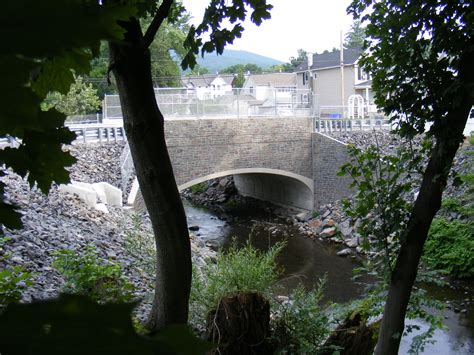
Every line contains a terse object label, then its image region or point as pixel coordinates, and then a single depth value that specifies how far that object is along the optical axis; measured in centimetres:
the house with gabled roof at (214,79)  5910
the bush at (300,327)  403
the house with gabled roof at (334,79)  3514
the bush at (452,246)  1179
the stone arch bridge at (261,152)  1739
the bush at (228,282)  423
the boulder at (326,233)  1642
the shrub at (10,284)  285
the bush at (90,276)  420
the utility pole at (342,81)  3199
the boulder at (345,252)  1458
